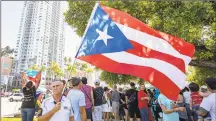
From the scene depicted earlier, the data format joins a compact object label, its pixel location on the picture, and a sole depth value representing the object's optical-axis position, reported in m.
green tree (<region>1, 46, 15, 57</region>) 91.81
